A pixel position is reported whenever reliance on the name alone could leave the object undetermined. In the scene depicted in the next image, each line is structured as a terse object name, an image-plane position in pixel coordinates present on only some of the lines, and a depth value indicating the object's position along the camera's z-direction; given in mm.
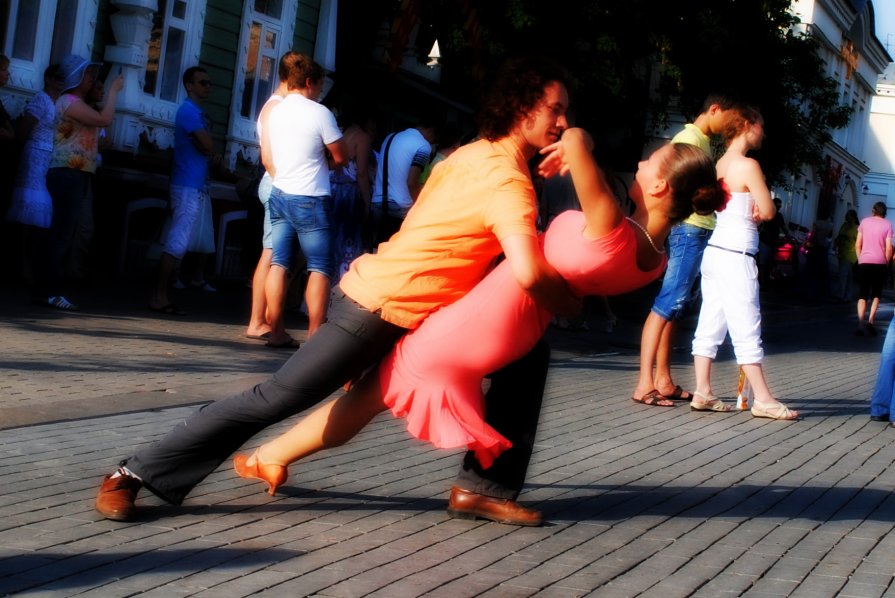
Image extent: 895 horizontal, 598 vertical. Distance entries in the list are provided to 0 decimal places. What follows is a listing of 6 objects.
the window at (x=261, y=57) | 18562
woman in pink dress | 4680
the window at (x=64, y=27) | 15047
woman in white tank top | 9203
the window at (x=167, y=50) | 16656
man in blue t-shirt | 11570
